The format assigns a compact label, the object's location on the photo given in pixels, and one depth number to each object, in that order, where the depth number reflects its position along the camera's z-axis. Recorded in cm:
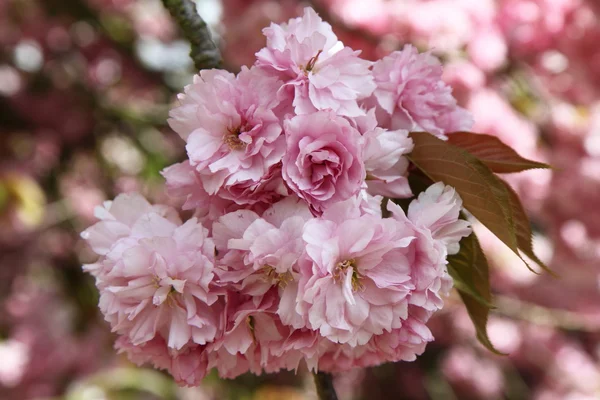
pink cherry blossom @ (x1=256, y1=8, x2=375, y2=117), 42
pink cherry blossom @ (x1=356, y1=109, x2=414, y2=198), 43
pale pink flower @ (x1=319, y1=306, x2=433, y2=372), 43
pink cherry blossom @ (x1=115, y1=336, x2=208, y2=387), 44
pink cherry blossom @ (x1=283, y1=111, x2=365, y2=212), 41
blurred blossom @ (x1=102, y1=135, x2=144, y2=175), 217
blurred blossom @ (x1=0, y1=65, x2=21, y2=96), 212
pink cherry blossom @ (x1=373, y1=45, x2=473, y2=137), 47
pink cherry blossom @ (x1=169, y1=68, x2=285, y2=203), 41
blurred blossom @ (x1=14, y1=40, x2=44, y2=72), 213
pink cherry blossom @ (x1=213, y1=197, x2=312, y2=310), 39
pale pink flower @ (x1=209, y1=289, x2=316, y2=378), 42
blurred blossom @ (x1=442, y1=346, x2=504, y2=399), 228
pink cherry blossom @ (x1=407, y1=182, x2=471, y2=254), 42
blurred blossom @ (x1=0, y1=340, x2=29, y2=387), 188
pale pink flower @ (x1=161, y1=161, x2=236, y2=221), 43
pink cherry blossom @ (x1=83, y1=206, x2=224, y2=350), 41
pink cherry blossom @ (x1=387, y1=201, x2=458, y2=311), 41
